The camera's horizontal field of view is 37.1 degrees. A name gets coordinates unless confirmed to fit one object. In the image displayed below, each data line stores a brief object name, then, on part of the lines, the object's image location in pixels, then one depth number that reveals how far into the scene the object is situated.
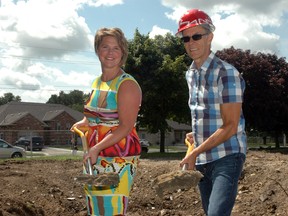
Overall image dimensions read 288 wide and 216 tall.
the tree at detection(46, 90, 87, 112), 120.31
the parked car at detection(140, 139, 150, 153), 31.06
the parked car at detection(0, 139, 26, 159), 24.80
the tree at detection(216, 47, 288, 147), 29.28
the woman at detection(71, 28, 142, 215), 2.70
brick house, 52.84
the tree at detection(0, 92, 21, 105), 123.19
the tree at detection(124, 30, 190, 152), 25.80
